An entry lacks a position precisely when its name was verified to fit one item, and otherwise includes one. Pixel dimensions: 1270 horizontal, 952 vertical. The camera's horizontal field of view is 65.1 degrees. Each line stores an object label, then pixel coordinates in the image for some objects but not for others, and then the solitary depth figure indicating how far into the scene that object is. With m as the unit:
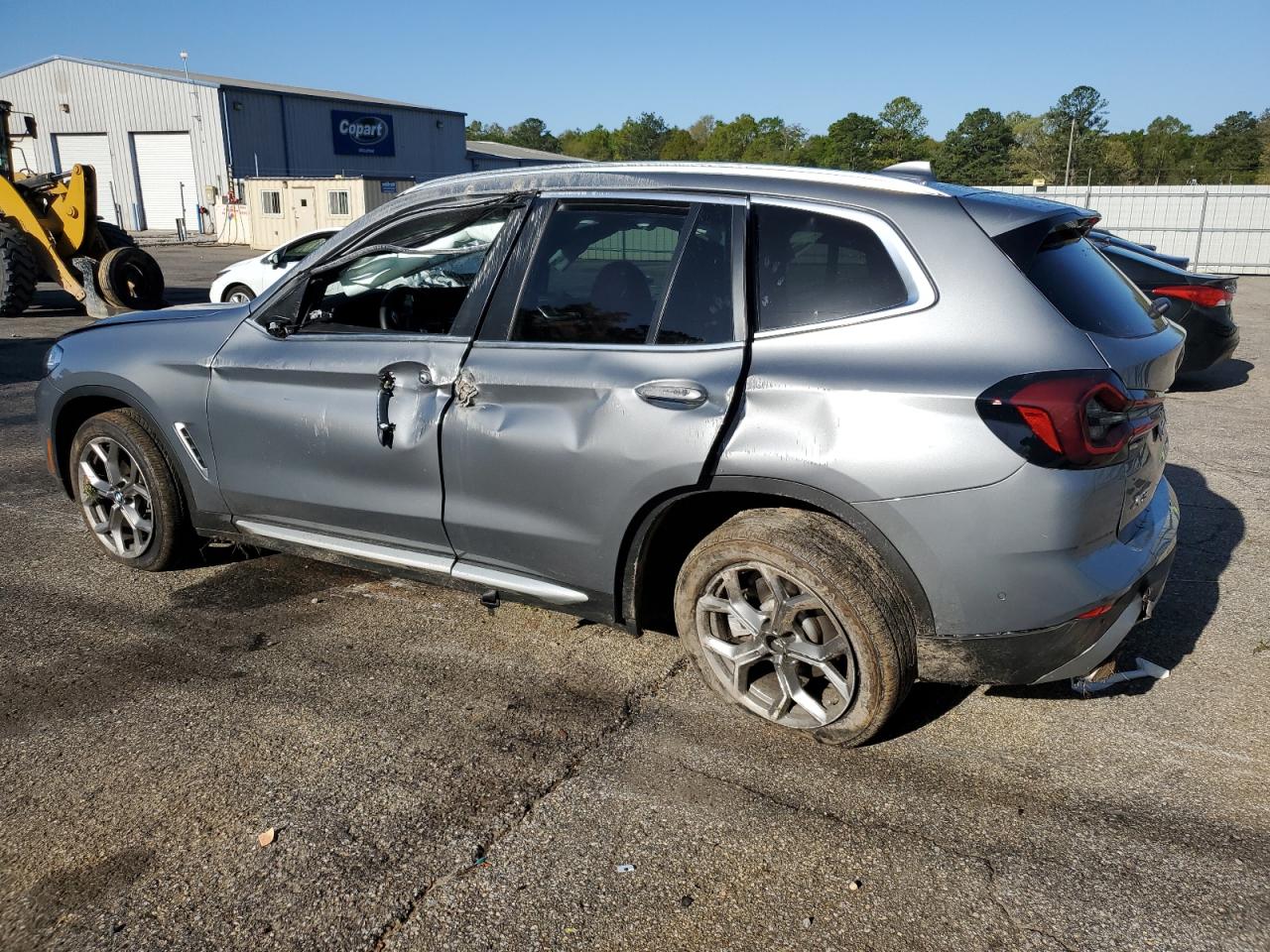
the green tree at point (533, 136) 124.62
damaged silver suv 2.82
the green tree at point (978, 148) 84.44
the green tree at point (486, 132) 127.15
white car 12.85
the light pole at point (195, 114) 38.66
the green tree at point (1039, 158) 84.19
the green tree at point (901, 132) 84.44
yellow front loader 14.59
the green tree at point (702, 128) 113.88
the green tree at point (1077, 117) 94.14
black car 8.98
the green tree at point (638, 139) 105.06
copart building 38.69
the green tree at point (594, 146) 108.06
